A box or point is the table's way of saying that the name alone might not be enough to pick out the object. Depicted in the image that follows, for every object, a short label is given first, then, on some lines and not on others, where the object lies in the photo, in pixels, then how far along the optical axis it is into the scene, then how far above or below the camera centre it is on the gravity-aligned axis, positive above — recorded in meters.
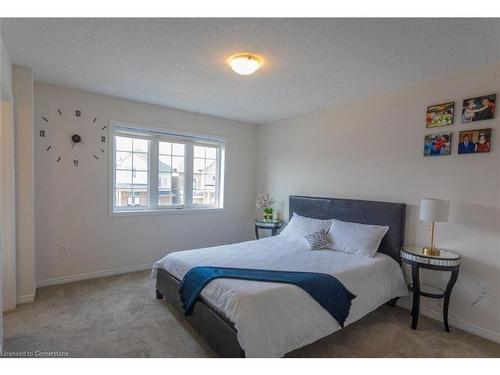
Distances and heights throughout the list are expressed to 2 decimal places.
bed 1.69 -0.89
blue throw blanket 1.96 -0.86
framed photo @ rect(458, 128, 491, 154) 2.26 +0.40
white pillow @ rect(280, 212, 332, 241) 3.25 -0.64
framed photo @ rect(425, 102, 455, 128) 2.48 +0.69
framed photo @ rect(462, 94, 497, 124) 2.24 +0.69
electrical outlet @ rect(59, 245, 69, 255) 3.15 -1.00
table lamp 2.30 -0.25
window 3.63 +0.05
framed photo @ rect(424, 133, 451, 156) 2.50 +0.39
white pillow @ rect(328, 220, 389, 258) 2.72 -0.64
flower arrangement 4.30 -0.47
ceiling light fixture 2.15 +0.97
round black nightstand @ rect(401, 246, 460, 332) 2.20 -0.74
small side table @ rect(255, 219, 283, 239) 4.10 -0.77
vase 4.29 -0.61
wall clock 3.05 +0.41
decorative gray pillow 2.97 -0.73
